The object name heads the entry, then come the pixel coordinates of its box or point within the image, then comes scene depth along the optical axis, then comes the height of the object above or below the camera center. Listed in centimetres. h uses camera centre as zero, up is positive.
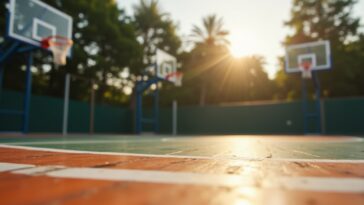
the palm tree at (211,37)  1834 +615
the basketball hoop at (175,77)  1074 +192
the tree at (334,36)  1396 +509
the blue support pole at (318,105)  955 +74
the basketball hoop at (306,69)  975 +209
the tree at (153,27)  1695 +626
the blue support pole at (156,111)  1097 +51
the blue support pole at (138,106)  1016 +67
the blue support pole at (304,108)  959 +64
